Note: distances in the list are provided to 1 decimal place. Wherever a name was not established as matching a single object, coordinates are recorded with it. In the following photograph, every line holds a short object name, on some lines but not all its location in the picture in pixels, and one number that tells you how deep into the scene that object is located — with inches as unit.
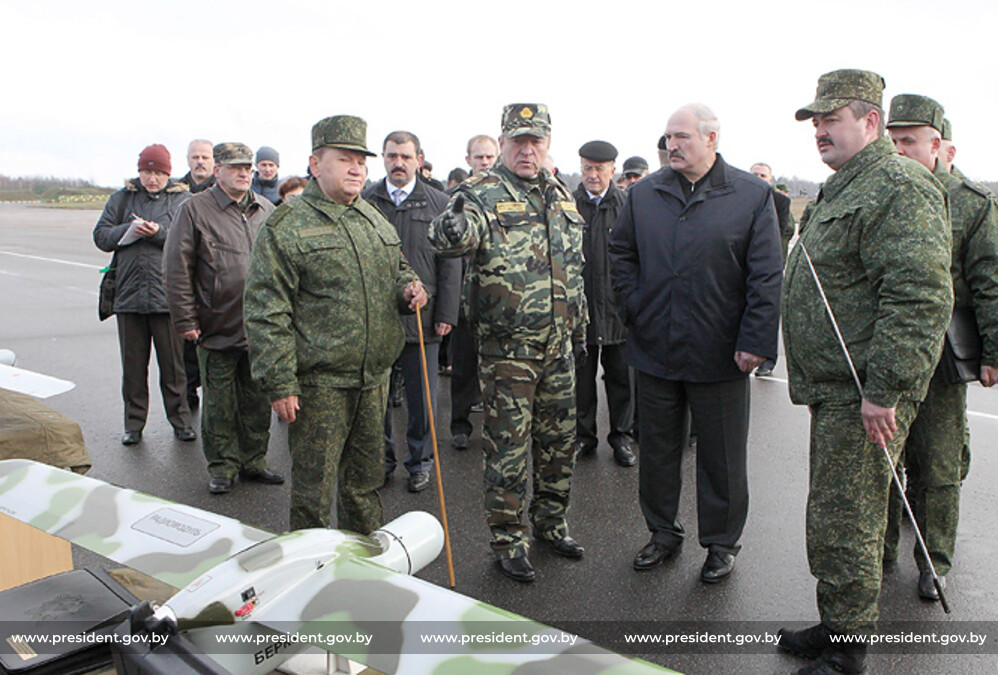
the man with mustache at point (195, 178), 262.5
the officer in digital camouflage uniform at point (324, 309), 126.5
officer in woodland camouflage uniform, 139.9
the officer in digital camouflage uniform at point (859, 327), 101.2
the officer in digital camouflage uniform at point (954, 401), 132.0
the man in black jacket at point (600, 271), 211.2
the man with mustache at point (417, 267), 190.2
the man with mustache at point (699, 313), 137.4
